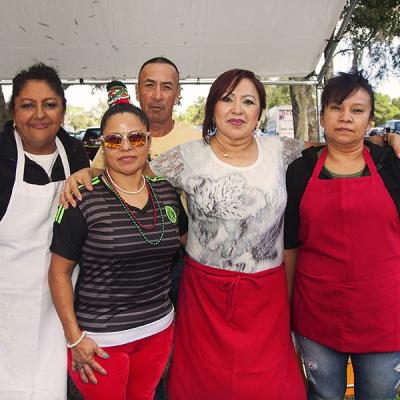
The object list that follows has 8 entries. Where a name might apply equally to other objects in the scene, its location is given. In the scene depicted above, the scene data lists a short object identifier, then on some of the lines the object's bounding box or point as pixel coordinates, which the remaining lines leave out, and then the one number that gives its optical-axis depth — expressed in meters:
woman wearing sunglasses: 1.75
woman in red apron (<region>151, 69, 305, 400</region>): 1.92
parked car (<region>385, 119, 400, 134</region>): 22.37
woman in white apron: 1.91
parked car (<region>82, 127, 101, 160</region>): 13.10
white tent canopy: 4.31
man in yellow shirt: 2.82
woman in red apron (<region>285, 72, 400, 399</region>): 1.91
